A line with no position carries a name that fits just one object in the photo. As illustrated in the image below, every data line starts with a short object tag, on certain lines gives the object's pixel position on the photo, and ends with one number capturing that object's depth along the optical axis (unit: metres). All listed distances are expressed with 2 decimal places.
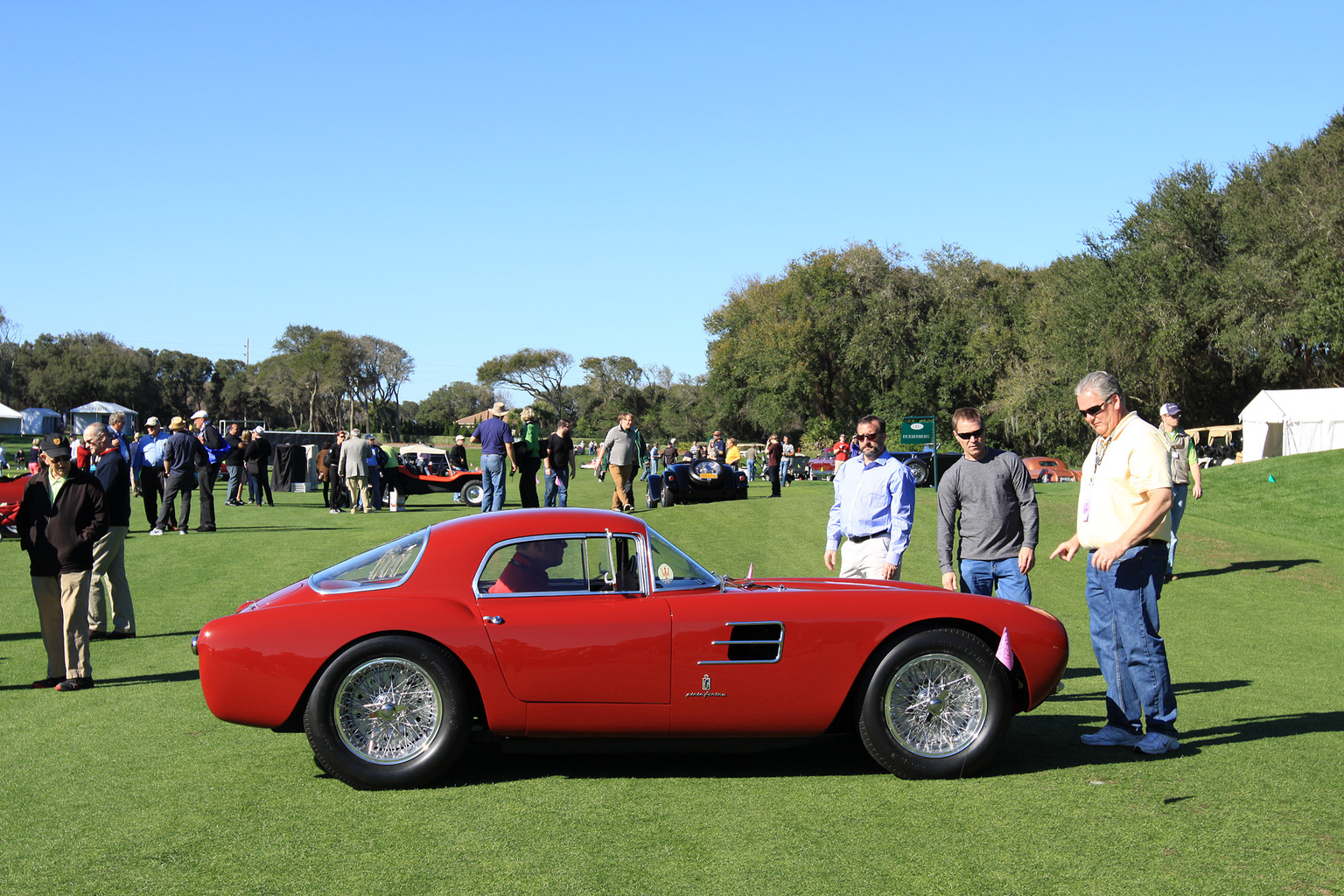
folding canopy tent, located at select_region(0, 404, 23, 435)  77.62
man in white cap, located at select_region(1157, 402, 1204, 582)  11.20
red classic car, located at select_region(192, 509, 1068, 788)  4.70
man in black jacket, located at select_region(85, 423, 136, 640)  8.34
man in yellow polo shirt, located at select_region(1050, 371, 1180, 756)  5.21
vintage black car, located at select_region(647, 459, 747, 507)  23.64
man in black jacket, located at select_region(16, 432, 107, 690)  6.96
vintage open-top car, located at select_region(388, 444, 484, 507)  26.25
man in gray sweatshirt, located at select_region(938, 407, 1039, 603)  6.31
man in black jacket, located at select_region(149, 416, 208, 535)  15.87
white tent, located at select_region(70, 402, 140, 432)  68.06
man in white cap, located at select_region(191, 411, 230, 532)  16.81
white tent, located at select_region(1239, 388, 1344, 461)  36.97
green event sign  33.62
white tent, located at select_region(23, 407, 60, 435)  76.79
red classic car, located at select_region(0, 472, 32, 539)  15.64
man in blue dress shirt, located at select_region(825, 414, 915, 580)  6.68
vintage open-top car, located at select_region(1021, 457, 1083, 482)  42.12
